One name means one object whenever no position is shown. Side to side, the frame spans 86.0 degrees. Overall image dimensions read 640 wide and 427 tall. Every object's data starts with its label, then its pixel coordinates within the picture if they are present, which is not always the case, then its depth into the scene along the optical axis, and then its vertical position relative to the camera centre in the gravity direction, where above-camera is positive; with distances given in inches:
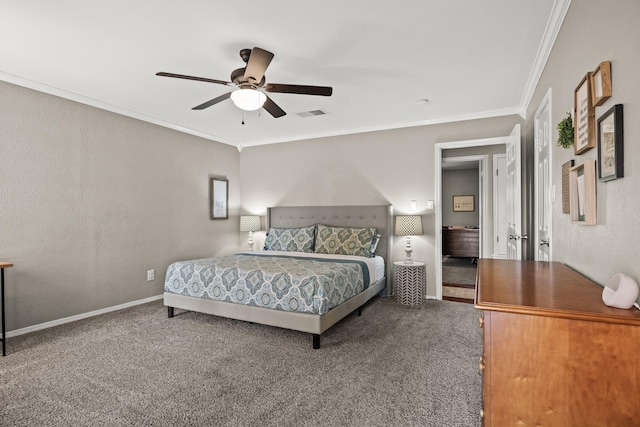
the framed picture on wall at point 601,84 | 56.0 +23.4
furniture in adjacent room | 296.0 -18.5
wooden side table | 108.0 -20.7
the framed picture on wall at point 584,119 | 63.6 +20.0
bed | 117.9 -25.4
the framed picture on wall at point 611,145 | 51.1 +12.0
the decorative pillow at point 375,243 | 180.8 -12.1
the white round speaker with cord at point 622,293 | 41.1 -8.8
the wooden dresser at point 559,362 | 39.4 -17.1
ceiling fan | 98.5 +41.1
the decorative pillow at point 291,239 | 194.4 -11.2
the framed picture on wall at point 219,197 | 215.3 +14.5
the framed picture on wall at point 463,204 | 324.4 +16.1
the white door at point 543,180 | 101.7 +13.5
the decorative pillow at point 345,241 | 179.2 -10.9
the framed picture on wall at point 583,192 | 62.7 +5.7
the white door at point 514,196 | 130.2 +10.3
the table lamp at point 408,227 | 175.2 -3.3
